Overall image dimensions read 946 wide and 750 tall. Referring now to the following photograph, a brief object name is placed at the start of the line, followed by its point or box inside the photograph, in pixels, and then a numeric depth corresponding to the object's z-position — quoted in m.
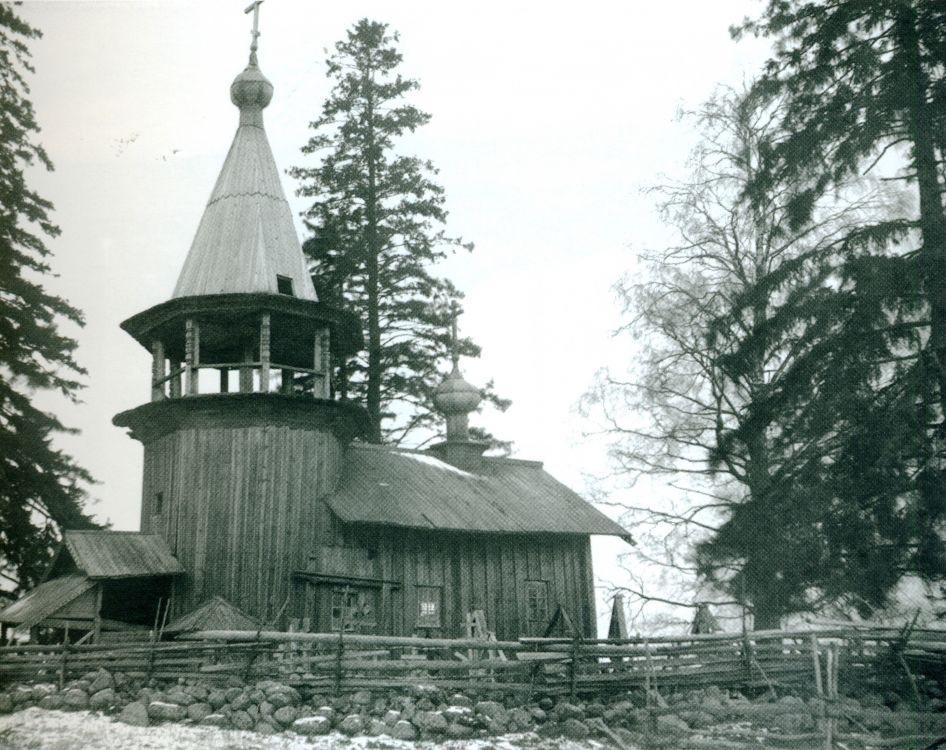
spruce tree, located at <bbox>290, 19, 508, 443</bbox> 29.58
